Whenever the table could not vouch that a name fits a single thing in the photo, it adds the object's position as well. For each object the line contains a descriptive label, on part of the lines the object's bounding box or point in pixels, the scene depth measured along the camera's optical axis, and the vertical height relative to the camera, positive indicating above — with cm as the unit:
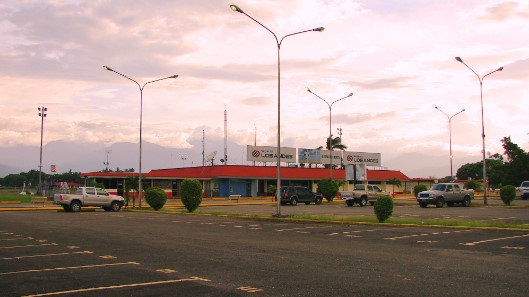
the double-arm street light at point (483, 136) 3956 +434
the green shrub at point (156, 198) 3606 -42
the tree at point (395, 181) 7775 +171
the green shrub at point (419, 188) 5921 +53
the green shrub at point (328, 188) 5181 +43
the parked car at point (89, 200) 3553 -57
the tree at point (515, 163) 5541 +323
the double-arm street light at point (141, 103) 3891 +672
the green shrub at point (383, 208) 2195 -63
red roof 6178 +247
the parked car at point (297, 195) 4672 -24
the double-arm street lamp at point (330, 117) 5087 +747
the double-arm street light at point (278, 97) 2638 +486
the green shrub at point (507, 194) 3894 -7
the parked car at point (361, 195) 4288 -20
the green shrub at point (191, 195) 3250 -19
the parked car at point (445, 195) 3872 -16
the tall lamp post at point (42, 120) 7234 +982
